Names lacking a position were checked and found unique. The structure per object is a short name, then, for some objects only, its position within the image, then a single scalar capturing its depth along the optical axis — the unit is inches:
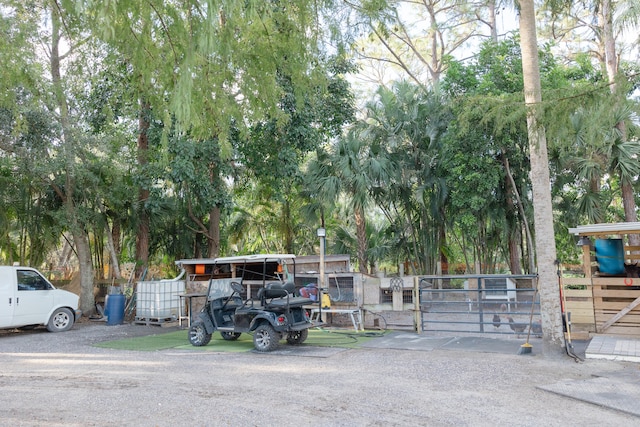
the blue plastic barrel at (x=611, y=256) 369.4
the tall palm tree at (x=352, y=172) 617.0
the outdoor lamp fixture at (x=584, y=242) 346.3
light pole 425.0
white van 419.8
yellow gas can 431.5
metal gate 365.1
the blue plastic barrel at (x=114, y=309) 519.5
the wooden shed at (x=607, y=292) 337.1
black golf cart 334.6
